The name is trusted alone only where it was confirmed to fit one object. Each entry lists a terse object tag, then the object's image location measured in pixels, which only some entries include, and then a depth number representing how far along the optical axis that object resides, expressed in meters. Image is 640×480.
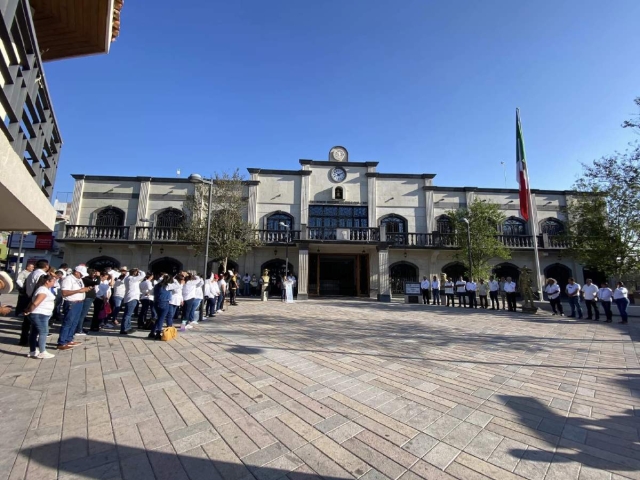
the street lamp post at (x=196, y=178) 10.59
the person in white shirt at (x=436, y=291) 18.28
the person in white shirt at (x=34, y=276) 6.88
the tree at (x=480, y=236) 20.62
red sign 30.99
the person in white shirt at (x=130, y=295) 7.35
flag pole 17.98
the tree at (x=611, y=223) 14.55
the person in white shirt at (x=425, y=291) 18.19
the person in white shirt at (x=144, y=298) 8.41
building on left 3.02
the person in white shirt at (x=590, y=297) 11.61
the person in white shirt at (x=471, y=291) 16.11
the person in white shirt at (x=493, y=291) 15.58
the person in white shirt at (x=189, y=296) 8.38
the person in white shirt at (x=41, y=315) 5.08
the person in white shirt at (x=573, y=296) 12.43
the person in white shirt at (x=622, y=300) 10.76
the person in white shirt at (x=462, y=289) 16.89
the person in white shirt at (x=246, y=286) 22.09
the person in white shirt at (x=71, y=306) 5.80
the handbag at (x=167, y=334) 6.65
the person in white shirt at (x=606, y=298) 11.18
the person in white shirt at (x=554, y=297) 12.89
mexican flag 19.03
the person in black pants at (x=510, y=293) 14.36
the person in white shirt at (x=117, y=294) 8.10
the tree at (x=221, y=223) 17.86
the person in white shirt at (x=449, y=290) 17.76
